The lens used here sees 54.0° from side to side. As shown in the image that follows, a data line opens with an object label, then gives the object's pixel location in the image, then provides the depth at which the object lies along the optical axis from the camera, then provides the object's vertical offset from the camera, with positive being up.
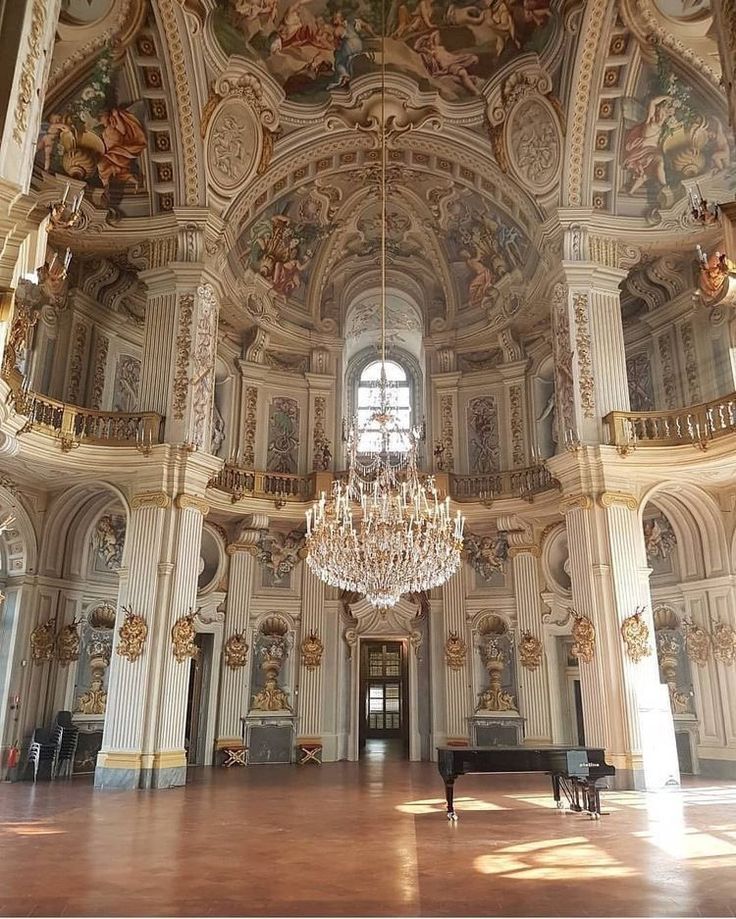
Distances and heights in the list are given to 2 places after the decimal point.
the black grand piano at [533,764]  9.54 -0.94
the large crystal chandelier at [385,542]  10.82 +2.13
